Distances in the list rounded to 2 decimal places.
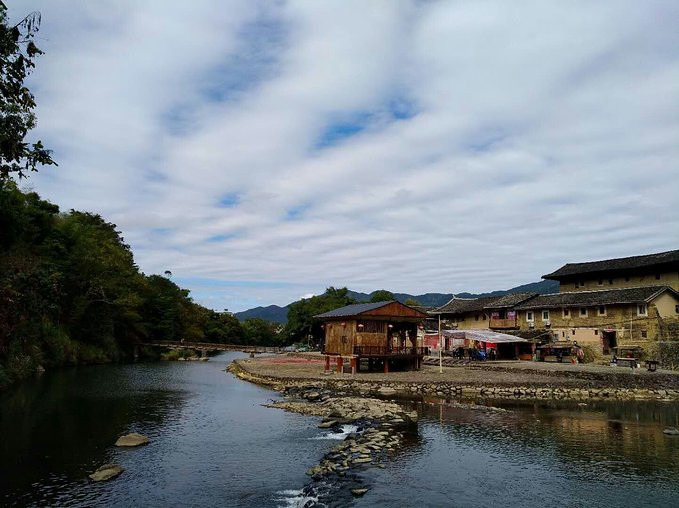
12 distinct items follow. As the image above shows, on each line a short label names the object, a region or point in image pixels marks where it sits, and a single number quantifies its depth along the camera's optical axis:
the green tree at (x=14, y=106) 11.16
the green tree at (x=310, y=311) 90.69
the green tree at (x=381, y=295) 97.78
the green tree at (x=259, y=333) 133.62
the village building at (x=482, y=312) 55.44
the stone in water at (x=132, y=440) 19.81
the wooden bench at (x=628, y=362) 39.97
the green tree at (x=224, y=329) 115.56
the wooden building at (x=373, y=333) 38.97
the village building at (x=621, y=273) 46.16
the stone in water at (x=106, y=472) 15.56
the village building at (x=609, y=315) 43.06
